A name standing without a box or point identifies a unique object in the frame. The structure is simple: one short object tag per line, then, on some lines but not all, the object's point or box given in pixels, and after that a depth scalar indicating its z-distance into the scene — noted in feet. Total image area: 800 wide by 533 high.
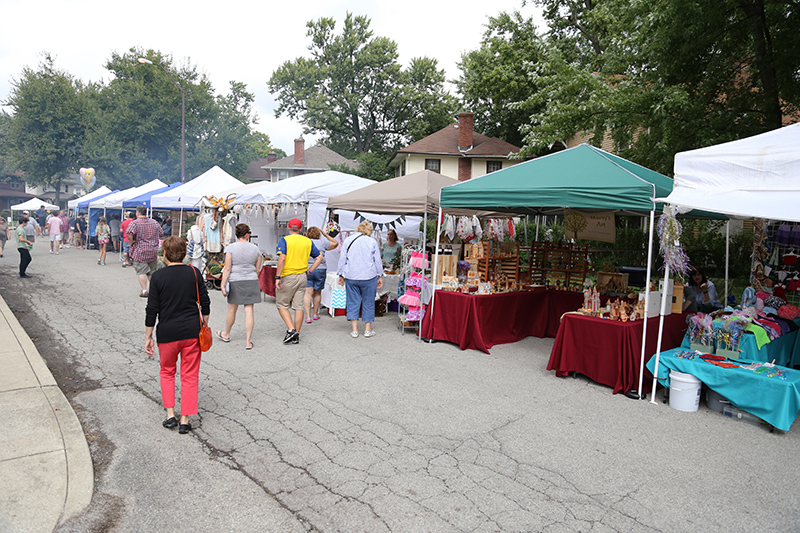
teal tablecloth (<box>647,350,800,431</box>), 15.24
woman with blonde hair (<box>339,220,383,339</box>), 26.27
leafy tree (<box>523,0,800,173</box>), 32.60
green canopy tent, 18.86
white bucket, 17.15
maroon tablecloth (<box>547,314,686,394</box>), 18.81
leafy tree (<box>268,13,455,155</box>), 165.99
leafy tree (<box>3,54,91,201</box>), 132.36
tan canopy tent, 26.76
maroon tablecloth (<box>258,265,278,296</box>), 36.25
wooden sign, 29.58
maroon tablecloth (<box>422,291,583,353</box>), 24.53
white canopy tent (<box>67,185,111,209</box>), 88.22
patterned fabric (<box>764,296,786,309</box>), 22.33
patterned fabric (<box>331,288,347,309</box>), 31.58
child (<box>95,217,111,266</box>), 58.33
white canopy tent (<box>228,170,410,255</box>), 38.46
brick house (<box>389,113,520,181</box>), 114.32
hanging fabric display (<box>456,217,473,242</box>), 33.47
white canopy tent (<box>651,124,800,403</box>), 15.11
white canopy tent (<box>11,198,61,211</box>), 120.26
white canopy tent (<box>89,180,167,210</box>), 69.72
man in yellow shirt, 24.07
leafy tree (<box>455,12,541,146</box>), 78.23
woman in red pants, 13.75
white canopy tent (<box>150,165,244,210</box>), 53.16
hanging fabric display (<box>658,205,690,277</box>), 17.85
